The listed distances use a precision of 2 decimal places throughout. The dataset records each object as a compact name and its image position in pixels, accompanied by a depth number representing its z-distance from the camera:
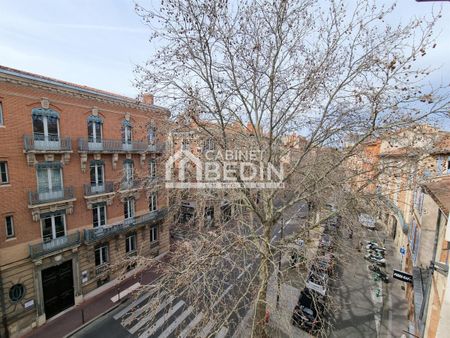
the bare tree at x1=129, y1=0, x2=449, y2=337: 6.08
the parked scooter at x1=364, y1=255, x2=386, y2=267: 18.83
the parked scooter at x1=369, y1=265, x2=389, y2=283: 17.61
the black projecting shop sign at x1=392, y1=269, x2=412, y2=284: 11.70
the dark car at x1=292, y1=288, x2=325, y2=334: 12.21
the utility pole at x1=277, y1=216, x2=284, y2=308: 5.94
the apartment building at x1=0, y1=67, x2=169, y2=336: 11.17
